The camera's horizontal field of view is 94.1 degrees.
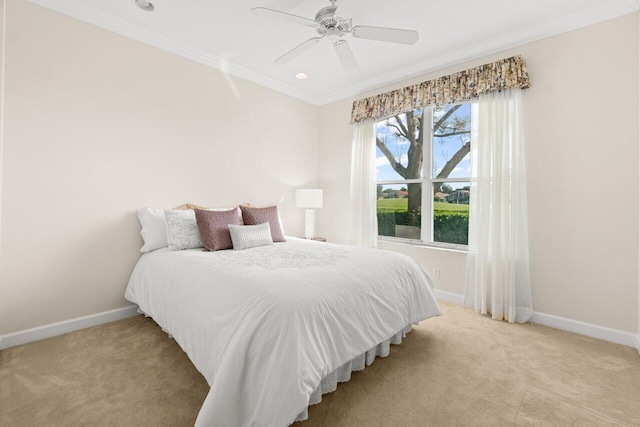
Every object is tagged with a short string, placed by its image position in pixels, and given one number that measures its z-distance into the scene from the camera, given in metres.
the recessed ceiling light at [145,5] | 2.45
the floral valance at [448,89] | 2.86
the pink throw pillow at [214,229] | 2.68
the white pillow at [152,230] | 2.79
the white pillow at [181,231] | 2.70
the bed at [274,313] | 1.34
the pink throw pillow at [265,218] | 3.18
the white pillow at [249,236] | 2.75
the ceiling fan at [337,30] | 2.09
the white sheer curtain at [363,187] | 4.03
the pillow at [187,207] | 3.14
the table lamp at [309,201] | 4.13
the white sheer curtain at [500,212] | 2.86
